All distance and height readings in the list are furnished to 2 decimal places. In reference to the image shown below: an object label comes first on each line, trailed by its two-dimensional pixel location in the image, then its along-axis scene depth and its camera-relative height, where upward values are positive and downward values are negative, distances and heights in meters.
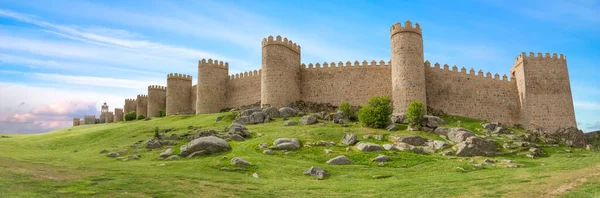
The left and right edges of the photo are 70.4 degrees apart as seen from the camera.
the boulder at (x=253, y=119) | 37.75 +0.68
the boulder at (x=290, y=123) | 34.84 +0.17
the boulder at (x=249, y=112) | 40.01 +1.38
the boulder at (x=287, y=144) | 25.17 -1.12
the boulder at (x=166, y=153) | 24.86 -1.45
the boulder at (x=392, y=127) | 32.66 -0.41
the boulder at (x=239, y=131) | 30.74 -0.32
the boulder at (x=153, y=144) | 28.59 -1.02
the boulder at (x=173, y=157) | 23.84 -1.61
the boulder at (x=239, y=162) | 20.81 -1.73
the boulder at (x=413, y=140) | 27.72 -1.22
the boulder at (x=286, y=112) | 39.86 +1.22
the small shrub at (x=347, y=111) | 38.09 +1.10
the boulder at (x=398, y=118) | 36.19 +0.30
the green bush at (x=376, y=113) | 33.19 +0.73
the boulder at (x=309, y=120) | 35.16 +0.37
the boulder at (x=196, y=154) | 24.06 -1.48
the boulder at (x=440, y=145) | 26.61 -1.54
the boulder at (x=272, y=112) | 39.50 +1.26
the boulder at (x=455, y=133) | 28.92 -0.92
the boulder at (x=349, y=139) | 27.02 -1.02
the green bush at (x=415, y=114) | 32.97 +0.57
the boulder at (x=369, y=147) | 24.86 -1.44
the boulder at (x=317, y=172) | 18.87 -2.17
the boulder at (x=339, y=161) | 21.89 -1.92
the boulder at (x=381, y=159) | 22.49 -1.94
